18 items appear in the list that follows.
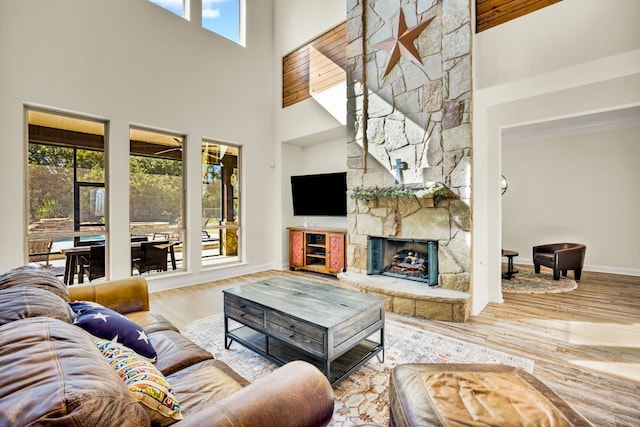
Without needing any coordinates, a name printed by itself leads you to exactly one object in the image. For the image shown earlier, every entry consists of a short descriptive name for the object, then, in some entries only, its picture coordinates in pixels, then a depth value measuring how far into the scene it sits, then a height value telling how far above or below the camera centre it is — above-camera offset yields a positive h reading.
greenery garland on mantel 3.56 +0.25
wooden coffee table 2.08 -0.82
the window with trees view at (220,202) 5.36 +0.18
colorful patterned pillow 0.97 -0.58
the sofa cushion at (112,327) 1.48 -0.57
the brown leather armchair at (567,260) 5.09 -0.84
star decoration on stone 3.87 +2.23
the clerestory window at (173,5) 4.72 +3.30
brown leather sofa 0.69 -0.44
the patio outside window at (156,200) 4.58 +0.20
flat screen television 5.55 +0.34
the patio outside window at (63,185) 3.83 +0.37
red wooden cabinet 5.45 -0.72
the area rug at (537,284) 4.60 -1.19
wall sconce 6.30 +0.55
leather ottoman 1.20 -0.82
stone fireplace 3.49 +0.99
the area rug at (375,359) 1.94 -1.24
